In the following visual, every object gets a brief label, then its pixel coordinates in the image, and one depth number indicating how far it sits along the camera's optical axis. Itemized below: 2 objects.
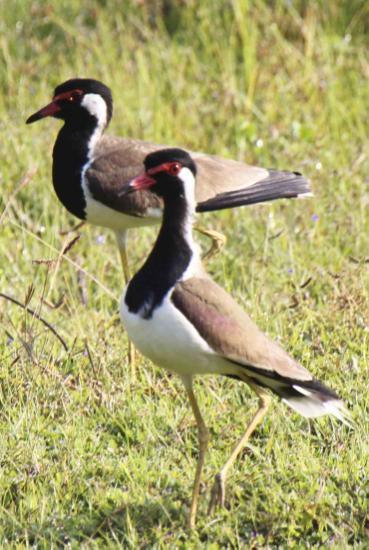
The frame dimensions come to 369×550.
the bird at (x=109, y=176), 11.37
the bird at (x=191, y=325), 8.02
